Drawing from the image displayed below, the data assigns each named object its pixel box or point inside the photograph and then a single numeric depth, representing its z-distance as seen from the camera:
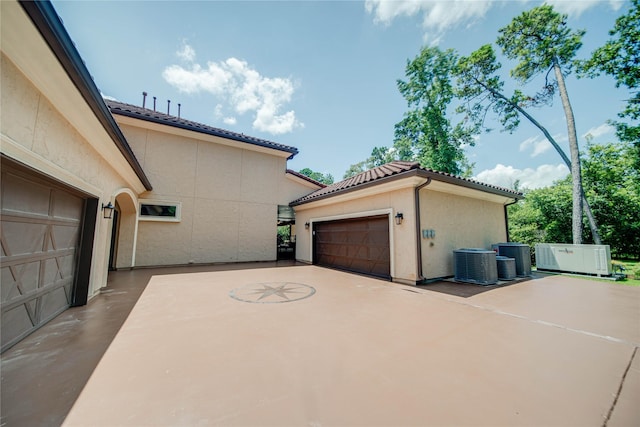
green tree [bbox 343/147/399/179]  28.48
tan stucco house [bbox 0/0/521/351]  2.53
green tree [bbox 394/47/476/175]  18.23
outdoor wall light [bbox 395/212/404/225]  6.87
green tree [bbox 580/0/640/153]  10.79
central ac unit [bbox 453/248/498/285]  6.58
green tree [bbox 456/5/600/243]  10.98
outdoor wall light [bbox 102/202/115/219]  5.33
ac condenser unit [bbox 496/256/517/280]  7.30
